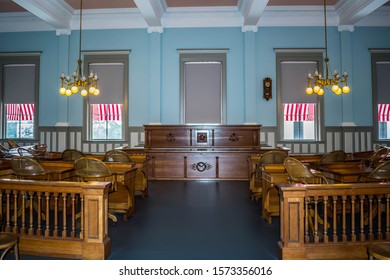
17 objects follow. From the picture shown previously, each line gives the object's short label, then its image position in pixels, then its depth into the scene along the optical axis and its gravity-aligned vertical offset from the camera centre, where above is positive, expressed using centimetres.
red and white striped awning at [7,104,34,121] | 871 +120
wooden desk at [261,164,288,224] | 367 -58
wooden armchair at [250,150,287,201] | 471 -21
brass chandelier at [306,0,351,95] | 611 +151
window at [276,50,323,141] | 819 +149
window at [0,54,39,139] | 868 +172
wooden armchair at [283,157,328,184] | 314 -27
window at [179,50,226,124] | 827 +189
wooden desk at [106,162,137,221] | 373 -70
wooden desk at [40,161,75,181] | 391 -31
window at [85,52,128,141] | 840 +155
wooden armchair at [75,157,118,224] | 349 -27
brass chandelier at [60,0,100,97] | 625 +151
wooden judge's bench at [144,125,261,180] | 683 -35
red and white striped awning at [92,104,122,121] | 853 +120
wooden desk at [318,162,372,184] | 346 -31
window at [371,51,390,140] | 816 +169
